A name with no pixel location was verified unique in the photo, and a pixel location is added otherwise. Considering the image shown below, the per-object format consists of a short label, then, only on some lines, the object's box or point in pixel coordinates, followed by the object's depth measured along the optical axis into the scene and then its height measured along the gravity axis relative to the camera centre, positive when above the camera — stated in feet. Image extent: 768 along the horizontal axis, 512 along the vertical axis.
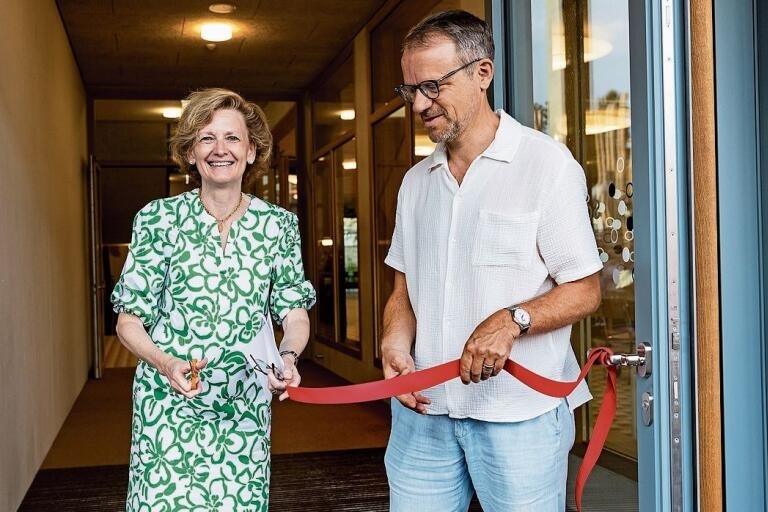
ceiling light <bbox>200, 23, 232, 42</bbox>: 24.41 +6.12
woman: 7.20 -0.47
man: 6.08 -0.23
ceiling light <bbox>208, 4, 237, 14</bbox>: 22.62 +6.22
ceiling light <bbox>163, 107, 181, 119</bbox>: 42.02 +6.93
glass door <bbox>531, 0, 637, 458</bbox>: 8.48 +1.31
